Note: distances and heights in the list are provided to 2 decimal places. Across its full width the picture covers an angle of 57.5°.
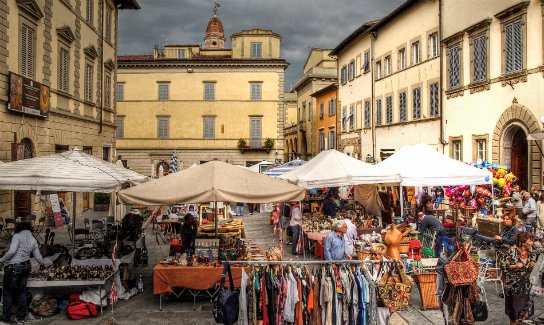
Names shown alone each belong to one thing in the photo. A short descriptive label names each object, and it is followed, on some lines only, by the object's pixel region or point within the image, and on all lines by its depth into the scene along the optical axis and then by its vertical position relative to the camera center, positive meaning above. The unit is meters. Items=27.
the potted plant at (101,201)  24.52 -1.57
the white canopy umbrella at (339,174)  12.92 -0.09
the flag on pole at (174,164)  24.80 +0.31
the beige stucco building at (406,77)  22.80 +4.82
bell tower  53.09 +14.65
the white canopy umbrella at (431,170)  12.45 +0.01
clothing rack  6.36 -1.38
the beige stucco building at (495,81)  15.73 +3.21
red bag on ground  8.27 -2.34
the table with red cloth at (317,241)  12.84 -1.91
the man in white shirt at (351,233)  10.66 -1.40
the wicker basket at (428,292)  8.59 -2.11
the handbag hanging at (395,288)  6.54 -1.56
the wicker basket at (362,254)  10.82 -1.84
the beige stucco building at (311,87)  50.38 +8.77
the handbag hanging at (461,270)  6.61 -1.33
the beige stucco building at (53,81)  15.72 +3.51
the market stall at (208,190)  8.63 -0.36
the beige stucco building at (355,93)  31.84 +5.41
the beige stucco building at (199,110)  44.25 +5.41
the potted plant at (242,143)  44.09 +2.43
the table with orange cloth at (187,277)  8.78 -1.90
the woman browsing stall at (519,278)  6.94 -1.50
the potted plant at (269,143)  43.81 +2.37
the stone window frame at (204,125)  44.56 +4.03
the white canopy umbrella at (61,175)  8.89 -0.10
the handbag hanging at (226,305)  6.34 -1.73
